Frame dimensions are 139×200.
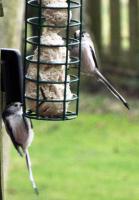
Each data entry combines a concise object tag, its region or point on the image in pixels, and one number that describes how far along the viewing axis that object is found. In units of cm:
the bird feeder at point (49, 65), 680
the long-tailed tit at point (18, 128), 694
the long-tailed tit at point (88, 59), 764
